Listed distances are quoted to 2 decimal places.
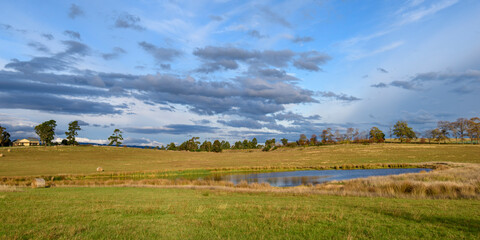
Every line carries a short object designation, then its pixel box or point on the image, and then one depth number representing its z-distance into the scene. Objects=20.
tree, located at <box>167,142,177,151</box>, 192.82
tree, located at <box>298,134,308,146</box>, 171.75
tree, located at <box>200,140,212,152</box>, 177.65
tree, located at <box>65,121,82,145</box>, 130.32
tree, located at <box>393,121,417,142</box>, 150.12
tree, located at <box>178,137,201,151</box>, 182.12
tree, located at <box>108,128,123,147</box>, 142.50
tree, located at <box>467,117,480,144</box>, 124.53
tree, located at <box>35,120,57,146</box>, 123.69
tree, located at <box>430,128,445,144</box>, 140.38
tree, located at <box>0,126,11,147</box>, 133.61
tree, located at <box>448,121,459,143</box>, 136.26
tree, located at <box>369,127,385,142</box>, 154.43
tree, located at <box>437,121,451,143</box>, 139.88
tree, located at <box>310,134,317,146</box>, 165.27
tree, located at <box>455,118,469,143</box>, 132.43
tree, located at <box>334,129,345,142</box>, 178.19
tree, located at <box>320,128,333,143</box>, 178.62
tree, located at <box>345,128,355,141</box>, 181.00
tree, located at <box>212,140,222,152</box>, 169.79
